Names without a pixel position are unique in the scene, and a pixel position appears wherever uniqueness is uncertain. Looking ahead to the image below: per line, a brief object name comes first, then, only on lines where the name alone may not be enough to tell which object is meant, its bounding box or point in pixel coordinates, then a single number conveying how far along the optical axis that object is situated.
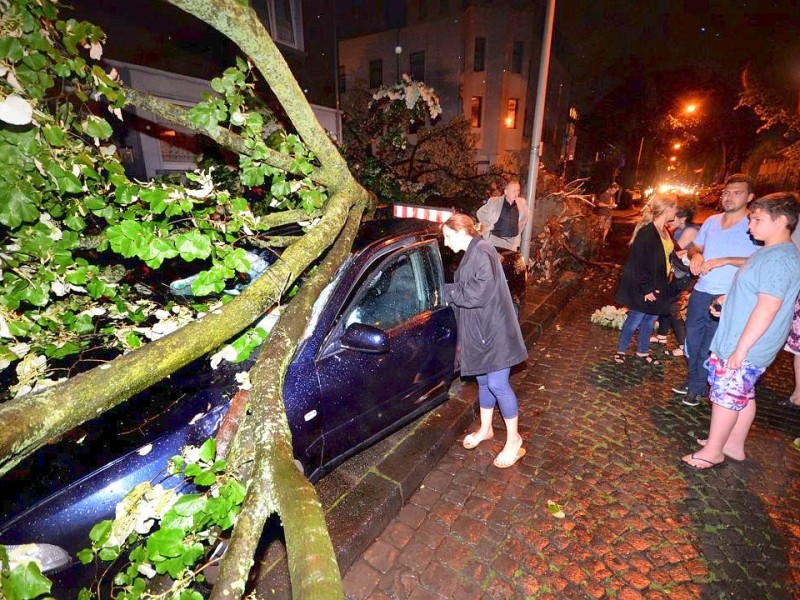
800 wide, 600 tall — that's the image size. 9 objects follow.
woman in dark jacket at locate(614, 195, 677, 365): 4.45
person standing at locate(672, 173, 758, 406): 3.54
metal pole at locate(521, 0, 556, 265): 6.87
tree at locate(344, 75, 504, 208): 9.33
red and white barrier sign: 4.89
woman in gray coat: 2.93
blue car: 1.68
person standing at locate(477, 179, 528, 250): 6.81
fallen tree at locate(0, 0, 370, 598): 1.08
